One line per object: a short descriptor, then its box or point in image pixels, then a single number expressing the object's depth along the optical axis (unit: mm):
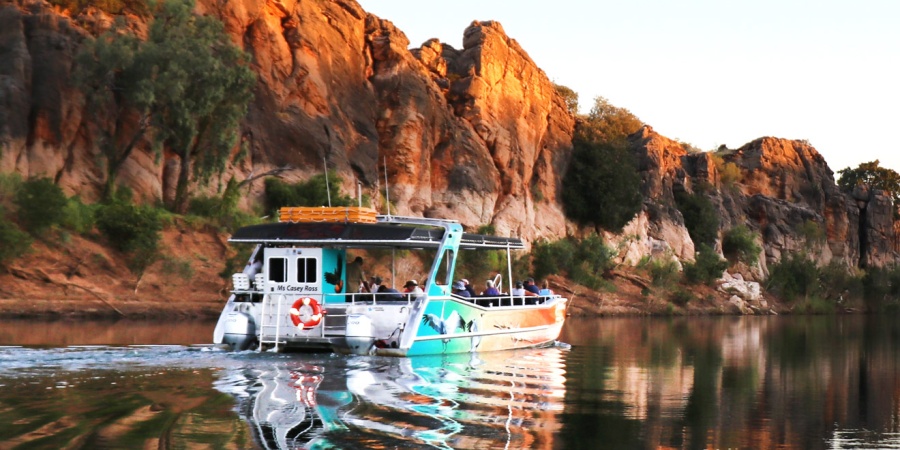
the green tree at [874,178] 121188
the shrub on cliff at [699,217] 92375
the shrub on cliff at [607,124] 86438
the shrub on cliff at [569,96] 96875
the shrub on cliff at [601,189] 81250
